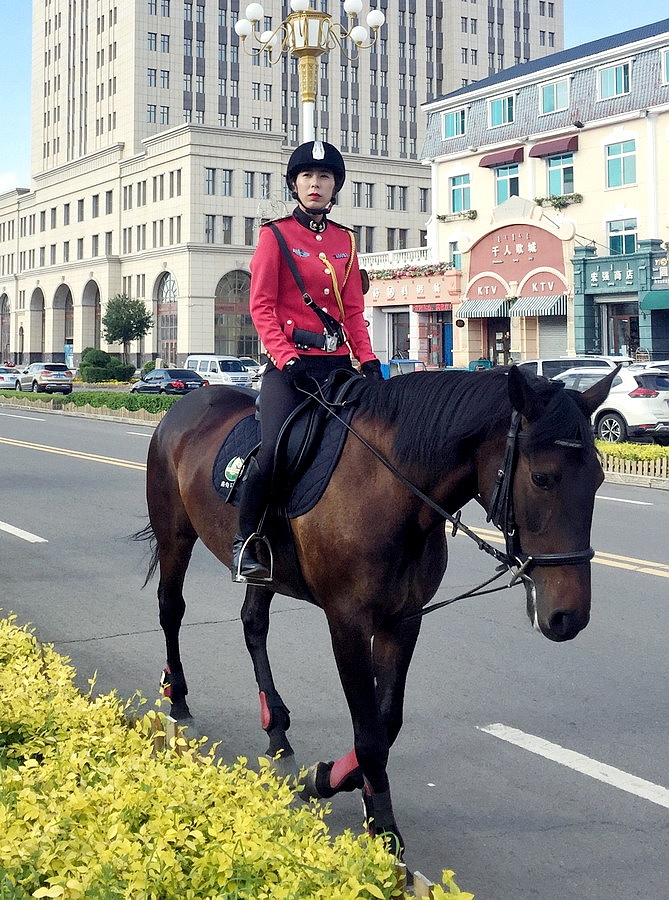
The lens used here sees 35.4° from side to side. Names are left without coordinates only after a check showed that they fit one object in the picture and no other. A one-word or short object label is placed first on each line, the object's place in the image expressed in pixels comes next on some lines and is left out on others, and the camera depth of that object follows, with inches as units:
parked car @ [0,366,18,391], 2251.5
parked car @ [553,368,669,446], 901.8
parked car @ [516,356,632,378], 1085.1
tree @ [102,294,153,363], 2979.8
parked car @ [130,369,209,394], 1876.2
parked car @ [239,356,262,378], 2329.2
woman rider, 183.2
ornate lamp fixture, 800.9
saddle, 172.4
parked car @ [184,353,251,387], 1918.1
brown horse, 141.7
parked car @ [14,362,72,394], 2106.3
